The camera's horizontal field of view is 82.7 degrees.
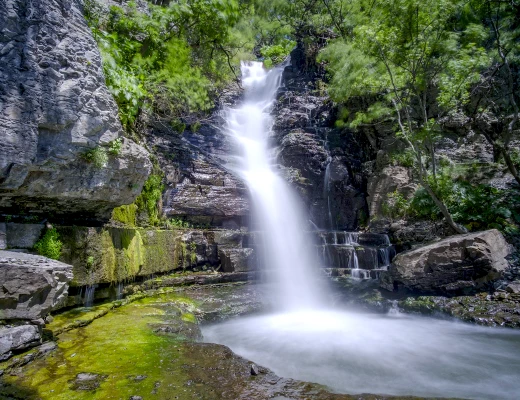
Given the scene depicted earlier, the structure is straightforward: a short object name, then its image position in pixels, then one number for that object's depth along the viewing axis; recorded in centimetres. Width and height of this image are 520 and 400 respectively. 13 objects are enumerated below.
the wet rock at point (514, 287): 664
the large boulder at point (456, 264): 699
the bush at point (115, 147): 539
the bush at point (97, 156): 512
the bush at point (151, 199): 872
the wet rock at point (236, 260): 941
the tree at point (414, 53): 780
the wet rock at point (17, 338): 328
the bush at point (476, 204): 871
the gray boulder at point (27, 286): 347
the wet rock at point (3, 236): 450
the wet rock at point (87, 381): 283
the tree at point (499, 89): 979
